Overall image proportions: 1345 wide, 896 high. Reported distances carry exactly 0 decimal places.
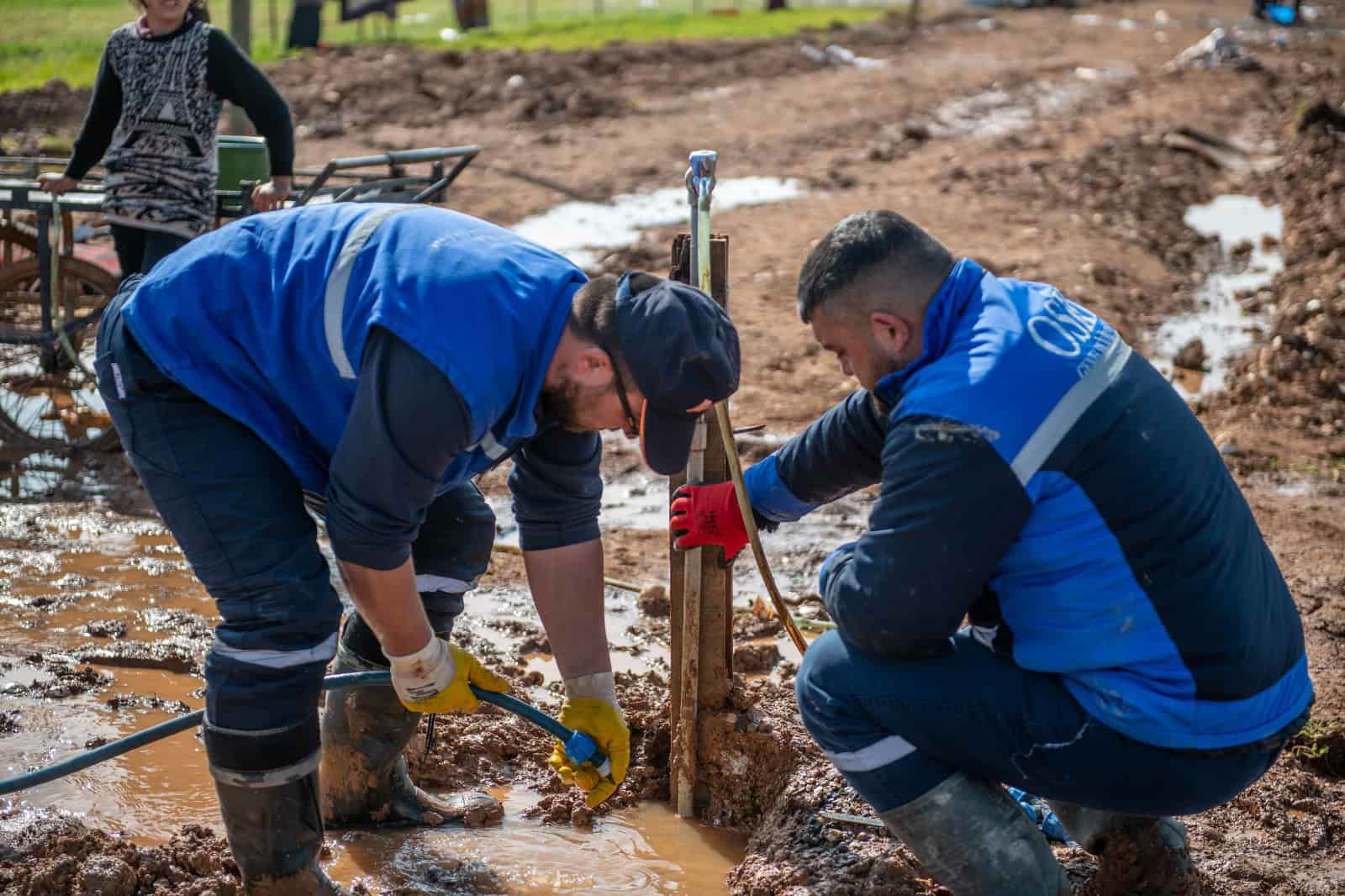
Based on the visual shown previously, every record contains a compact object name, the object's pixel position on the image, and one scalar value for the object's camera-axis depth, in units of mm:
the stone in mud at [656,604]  4645
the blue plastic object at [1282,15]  28266
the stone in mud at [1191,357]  7617
